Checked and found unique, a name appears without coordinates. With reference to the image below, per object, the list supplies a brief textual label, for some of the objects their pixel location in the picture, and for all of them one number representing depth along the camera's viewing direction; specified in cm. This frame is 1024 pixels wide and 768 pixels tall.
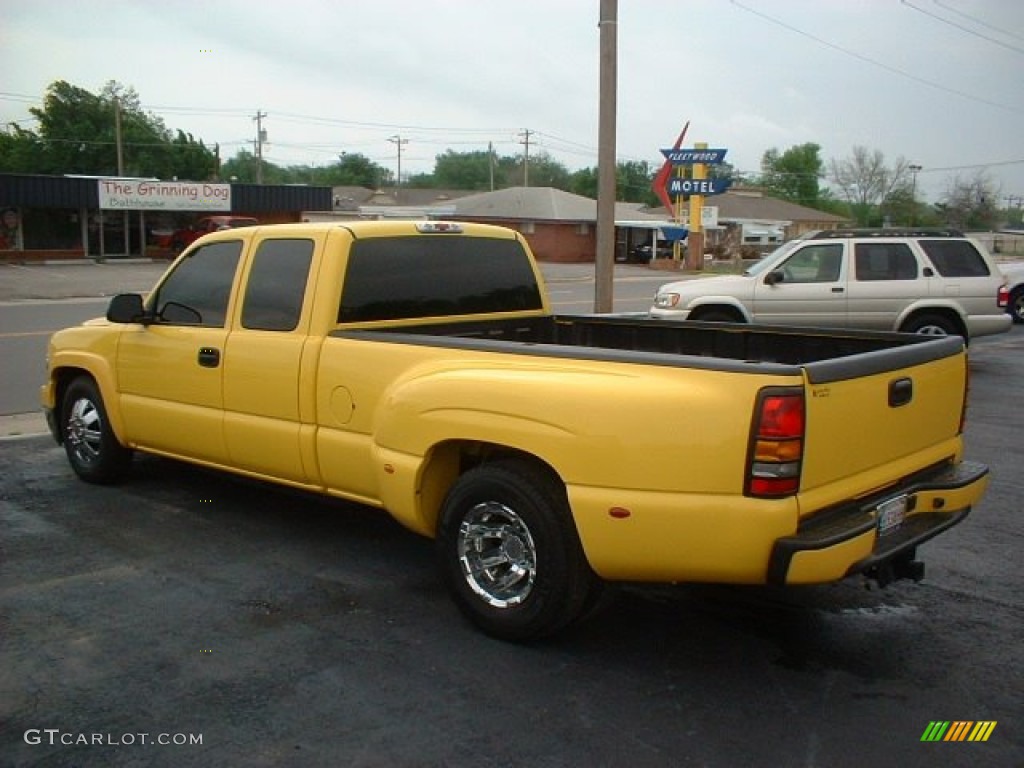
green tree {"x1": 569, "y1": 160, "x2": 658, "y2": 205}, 11284
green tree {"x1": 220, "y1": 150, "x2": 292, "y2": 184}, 12150
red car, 4059
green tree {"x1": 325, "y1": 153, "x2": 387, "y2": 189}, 12788
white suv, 1320
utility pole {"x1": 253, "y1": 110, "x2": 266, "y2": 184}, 8244
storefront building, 4212
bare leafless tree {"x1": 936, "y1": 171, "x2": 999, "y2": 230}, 8319
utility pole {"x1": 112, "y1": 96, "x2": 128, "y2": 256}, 6450
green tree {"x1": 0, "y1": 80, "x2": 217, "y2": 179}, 7325
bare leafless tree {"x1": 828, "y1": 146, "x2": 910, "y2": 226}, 9544
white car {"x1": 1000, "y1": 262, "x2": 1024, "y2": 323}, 2233
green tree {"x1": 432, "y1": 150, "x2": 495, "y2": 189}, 13338
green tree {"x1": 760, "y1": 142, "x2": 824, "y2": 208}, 12100
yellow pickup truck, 366
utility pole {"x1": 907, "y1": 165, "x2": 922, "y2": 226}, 8821
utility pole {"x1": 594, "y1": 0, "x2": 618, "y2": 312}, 1242
